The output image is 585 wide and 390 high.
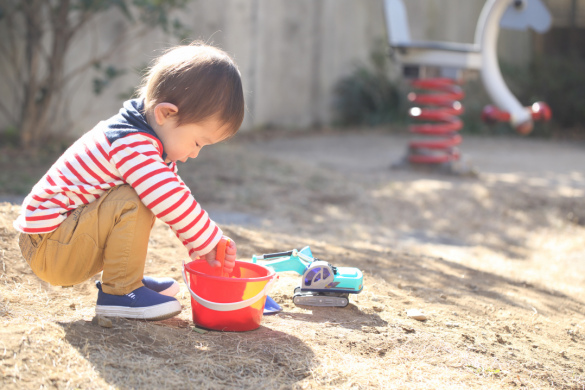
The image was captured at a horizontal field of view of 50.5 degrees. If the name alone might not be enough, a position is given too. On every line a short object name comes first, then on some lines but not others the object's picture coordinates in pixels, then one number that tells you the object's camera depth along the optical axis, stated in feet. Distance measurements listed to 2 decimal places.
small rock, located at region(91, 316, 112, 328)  7.13
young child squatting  7.14
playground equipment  20.67
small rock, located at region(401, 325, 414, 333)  7.93
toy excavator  8.43
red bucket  7.24
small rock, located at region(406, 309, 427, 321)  8.38
